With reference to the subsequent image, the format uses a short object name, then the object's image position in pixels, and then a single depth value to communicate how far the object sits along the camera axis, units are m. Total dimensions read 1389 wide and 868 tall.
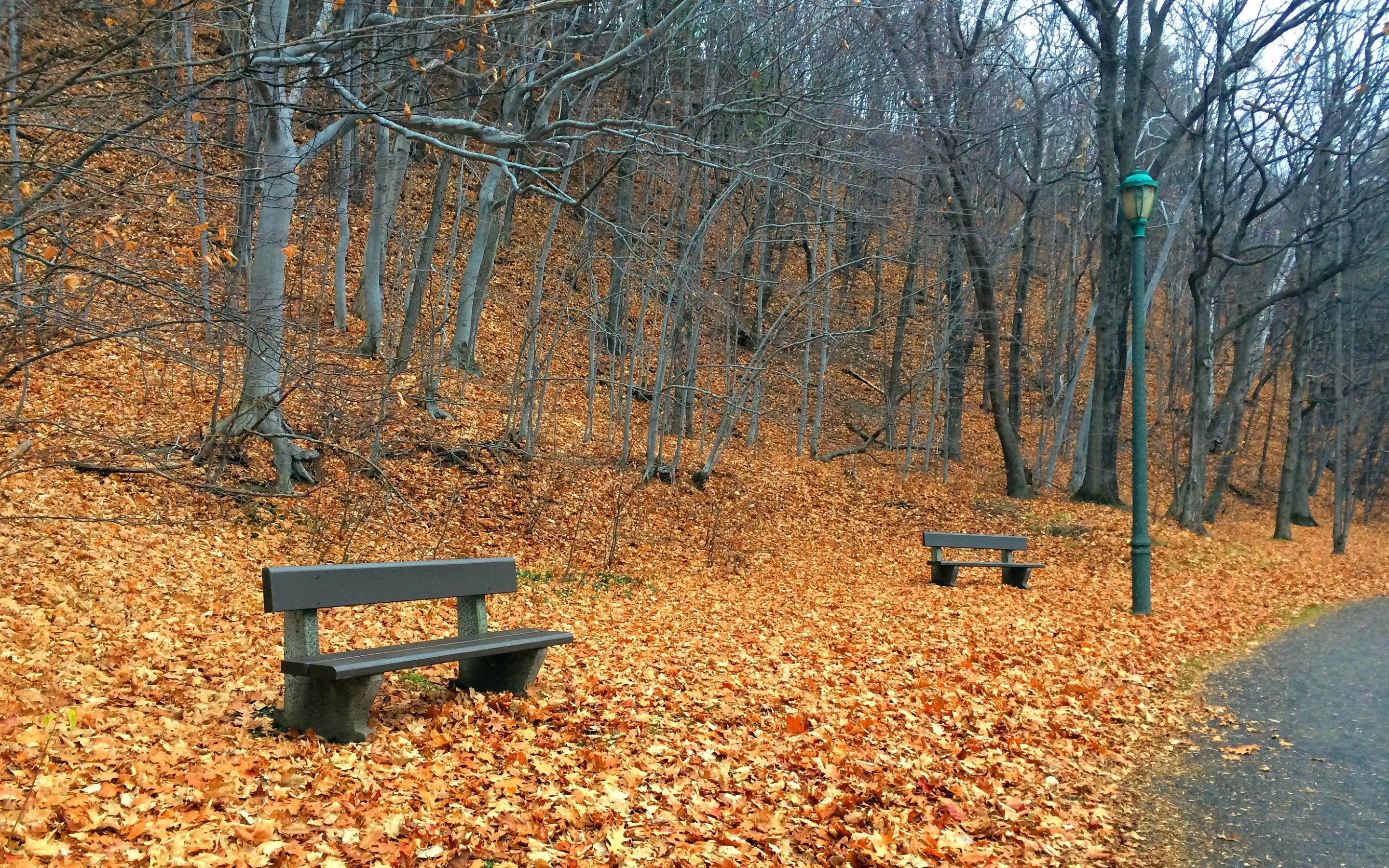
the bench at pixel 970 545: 12.31
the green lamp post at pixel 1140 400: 10.04
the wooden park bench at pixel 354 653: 4.26
